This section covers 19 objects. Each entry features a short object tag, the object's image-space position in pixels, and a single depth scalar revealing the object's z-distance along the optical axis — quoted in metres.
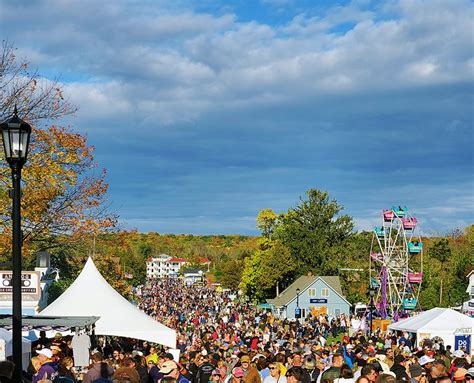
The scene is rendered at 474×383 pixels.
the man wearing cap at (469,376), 9.85
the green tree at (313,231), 90.81
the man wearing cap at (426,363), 13.71
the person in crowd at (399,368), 12.25
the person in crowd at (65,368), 11.45
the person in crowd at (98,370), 11.90
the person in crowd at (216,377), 13.80
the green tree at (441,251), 83.06
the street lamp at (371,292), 33.86
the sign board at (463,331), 23.88
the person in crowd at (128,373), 11.16
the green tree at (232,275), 130.50
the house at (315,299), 76.69
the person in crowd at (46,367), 11.51
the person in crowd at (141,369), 12.86
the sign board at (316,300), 77.50
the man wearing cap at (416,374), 11.66
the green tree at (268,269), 86.00
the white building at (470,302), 43.56
